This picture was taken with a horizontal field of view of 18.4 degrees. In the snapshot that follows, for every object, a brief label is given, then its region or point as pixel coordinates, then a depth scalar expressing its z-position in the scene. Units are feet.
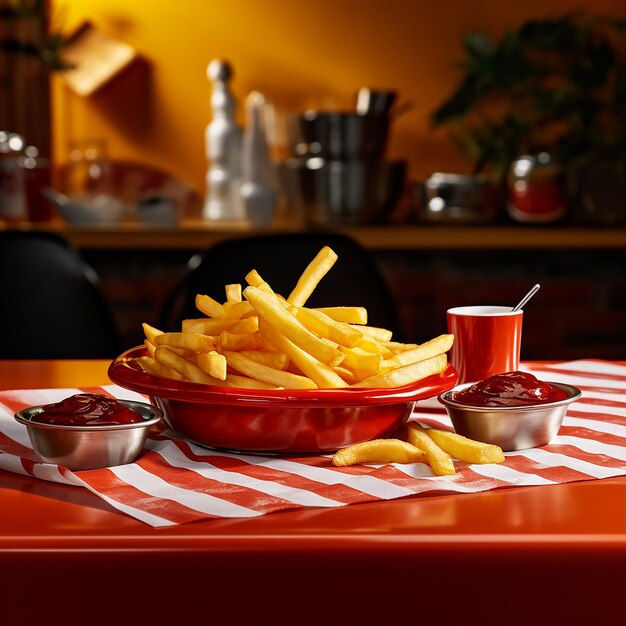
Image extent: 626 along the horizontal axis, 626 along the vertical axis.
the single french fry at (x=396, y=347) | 3.63
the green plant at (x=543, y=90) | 10.07
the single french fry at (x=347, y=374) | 3.50
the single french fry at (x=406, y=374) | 3.45
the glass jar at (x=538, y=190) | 9.68
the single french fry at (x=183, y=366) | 3.45
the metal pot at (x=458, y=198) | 8.17
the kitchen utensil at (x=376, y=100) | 10.20
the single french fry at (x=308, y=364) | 3.44
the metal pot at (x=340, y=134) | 8.07
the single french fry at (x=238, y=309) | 3.56
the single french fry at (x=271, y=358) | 3.46
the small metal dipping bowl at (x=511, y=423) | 3.44
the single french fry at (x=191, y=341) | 3.46
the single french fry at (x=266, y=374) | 3.41
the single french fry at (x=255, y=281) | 3.61
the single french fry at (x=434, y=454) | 3.29
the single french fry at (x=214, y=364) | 3.38
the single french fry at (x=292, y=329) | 3.44
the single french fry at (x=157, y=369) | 3.50
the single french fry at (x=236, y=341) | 3.49
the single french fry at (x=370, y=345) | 3.55
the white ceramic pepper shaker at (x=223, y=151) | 10.32
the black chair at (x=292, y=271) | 5.45
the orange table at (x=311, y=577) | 2.95
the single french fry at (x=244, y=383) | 3.44
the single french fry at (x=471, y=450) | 3.35
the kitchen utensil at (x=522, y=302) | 3.81
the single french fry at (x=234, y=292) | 3.76
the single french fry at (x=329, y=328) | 3.50
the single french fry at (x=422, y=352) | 3.54
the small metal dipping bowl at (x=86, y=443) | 3.30
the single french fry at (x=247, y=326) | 3.51
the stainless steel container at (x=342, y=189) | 8.10
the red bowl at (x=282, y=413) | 3.38
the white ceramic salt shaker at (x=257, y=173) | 9.82
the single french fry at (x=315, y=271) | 3.72
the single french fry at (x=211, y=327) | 3.57
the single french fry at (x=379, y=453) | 3.34
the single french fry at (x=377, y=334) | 3.68
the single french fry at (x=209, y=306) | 3.63
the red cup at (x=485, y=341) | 3.91
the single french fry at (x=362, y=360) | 3.46
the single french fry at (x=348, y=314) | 3.64
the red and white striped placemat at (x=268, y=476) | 3.13
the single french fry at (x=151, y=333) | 3.65
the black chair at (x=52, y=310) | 5.59
